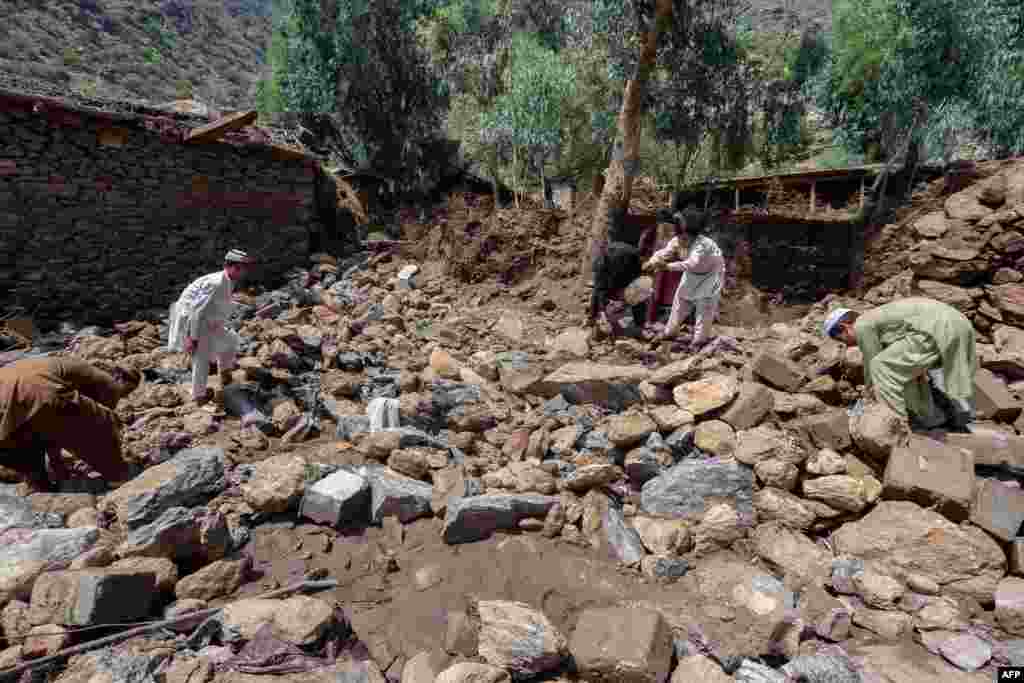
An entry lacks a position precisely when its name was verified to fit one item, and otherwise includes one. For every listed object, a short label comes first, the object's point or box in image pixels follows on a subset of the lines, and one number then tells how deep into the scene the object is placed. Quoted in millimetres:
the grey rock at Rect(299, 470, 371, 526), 3164
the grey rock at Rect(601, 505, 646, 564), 2975
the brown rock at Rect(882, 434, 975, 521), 2918
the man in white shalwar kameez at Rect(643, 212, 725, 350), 5195
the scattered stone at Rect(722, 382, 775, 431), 3721
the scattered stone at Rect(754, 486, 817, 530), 3105
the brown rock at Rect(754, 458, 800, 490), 3285
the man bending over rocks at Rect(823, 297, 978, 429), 3459
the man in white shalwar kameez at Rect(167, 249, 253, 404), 4551
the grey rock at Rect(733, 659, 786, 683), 2154
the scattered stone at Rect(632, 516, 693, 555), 3018
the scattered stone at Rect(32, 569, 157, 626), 2199
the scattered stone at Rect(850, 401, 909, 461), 3256
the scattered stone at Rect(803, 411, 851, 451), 3484
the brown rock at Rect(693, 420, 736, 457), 3592
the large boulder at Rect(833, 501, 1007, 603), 2693
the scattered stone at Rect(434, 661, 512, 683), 2088
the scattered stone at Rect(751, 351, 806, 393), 4113
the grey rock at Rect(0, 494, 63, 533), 2889
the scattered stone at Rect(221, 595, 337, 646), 2234
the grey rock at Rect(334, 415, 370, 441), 4148
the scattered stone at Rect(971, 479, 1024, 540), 2797
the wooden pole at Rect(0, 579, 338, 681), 2072
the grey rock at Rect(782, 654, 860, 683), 2127
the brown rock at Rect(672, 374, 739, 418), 3840
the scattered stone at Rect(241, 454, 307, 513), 3211
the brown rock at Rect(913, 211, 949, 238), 5758
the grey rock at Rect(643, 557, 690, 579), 2861
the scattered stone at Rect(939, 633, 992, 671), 2301
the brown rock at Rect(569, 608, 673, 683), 2119
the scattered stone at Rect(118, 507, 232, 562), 2625
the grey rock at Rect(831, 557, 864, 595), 2730
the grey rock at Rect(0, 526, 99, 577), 2479
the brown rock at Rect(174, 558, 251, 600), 2545
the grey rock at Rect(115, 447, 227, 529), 2924
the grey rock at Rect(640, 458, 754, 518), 3275
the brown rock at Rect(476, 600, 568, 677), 2199
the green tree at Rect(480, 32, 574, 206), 12844
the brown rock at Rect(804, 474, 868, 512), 3096
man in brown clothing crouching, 3328
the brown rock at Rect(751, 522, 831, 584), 2834
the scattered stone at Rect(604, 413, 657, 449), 3756
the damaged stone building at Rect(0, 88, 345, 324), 6164
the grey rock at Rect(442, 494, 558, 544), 3078
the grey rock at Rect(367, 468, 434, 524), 3236
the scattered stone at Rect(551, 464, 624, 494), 3430
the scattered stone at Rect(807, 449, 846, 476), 3297
